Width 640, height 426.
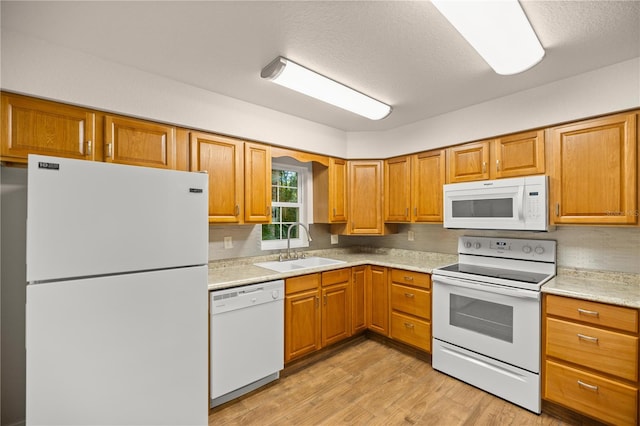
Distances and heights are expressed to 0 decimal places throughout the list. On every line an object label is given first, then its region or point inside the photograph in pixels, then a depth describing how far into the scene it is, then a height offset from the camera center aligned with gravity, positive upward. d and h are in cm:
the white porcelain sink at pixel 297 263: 279 -53
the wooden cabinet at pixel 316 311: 248 -92
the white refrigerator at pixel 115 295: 132 -42
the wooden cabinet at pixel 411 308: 265 -92
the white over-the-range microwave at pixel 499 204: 221 +7
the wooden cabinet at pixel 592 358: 169 -92
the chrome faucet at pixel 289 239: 306 -29
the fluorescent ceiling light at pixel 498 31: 128 +91
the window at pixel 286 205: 317 +9
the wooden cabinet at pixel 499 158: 229 +48
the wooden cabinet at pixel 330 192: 324 +25
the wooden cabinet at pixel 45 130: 159 +50
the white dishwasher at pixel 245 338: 202 -95
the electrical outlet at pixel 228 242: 271 -28
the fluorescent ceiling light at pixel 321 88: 187 +93
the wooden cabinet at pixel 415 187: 292 +29
